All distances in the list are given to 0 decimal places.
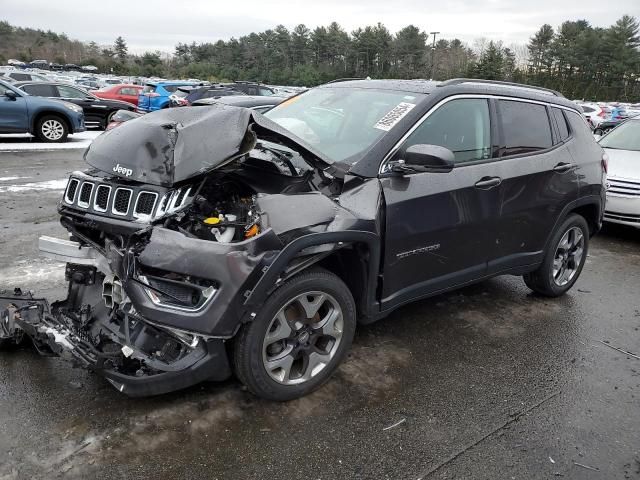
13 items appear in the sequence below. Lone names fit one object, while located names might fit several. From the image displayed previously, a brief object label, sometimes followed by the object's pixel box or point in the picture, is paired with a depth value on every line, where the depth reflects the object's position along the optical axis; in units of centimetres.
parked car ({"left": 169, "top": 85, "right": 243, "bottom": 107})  1695
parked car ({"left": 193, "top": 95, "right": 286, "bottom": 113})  1095
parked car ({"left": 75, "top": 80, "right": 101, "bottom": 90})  3466
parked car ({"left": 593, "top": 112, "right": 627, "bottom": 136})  2038
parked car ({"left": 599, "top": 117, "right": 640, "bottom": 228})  719
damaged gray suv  269
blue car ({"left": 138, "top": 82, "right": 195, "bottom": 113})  2008
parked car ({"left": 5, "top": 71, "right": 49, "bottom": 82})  2583
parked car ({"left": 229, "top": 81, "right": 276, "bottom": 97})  2080
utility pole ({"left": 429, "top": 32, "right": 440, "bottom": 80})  5952
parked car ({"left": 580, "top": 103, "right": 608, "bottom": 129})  2388
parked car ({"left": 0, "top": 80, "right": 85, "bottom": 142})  1270
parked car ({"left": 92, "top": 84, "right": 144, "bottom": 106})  2072
